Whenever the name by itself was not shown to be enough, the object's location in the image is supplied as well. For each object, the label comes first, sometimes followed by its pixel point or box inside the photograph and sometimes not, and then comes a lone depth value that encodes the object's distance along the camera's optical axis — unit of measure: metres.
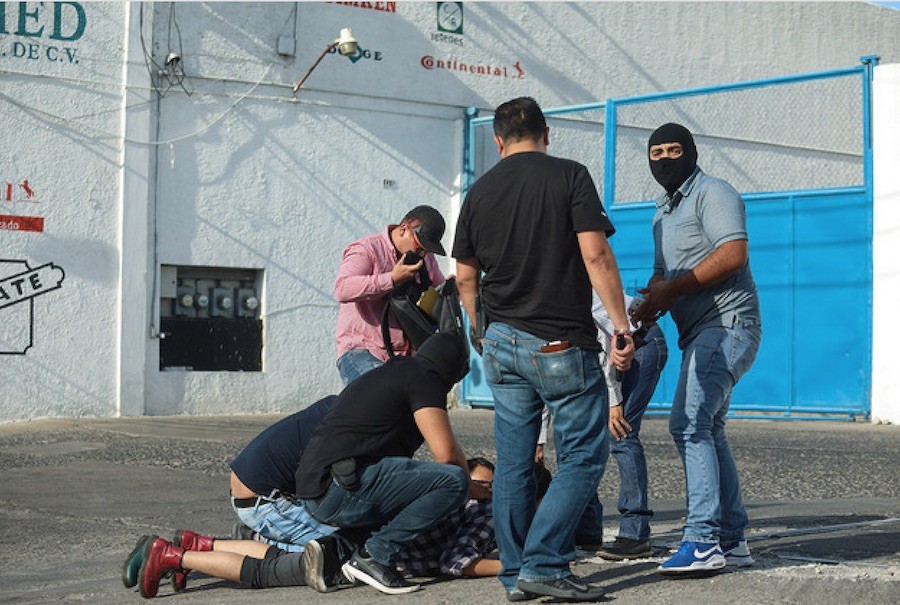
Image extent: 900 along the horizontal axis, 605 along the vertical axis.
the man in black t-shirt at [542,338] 9.84
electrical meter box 33.56
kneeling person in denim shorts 11.55
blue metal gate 31.41
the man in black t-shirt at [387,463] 10.83
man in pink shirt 13.10
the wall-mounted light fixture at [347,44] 33.03
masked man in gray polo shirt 10.60
